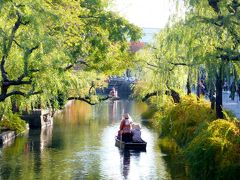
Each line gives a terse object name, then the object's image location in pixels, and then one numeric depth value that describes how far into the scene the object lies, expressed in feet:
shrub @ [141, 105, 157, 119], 170.15
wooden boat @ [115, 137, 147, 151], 95.45
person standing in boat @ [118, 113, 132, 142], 99.86
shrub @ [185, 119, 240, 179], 55.98
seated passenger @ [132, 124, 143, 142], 100.37
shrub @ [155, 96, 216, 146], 84.99
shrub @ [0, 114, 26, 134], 113.19
